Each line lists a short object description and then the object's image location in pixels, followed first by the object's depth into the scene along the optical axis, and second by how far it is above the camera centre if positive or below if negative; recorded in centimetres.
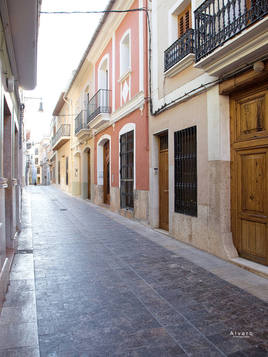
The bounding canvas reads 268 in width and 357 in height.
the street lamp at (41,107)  1614 +373
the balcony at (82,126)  1505 +262
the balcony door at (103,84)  1185 +400
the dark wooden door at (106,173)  1338 +17
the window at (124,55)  1039 +416
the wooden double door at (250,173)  450 +4
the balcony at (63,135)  2194 +315
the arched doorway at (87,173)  1717 +22
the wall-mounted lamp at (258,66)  419 +150
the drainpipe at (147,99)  833 +210
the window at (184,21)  654 +342
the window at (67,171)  2331 +43
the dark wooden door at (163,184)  763 -20
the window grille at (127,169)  976 +24
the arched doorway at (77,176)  1906 +7
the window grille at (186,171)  613 +10
